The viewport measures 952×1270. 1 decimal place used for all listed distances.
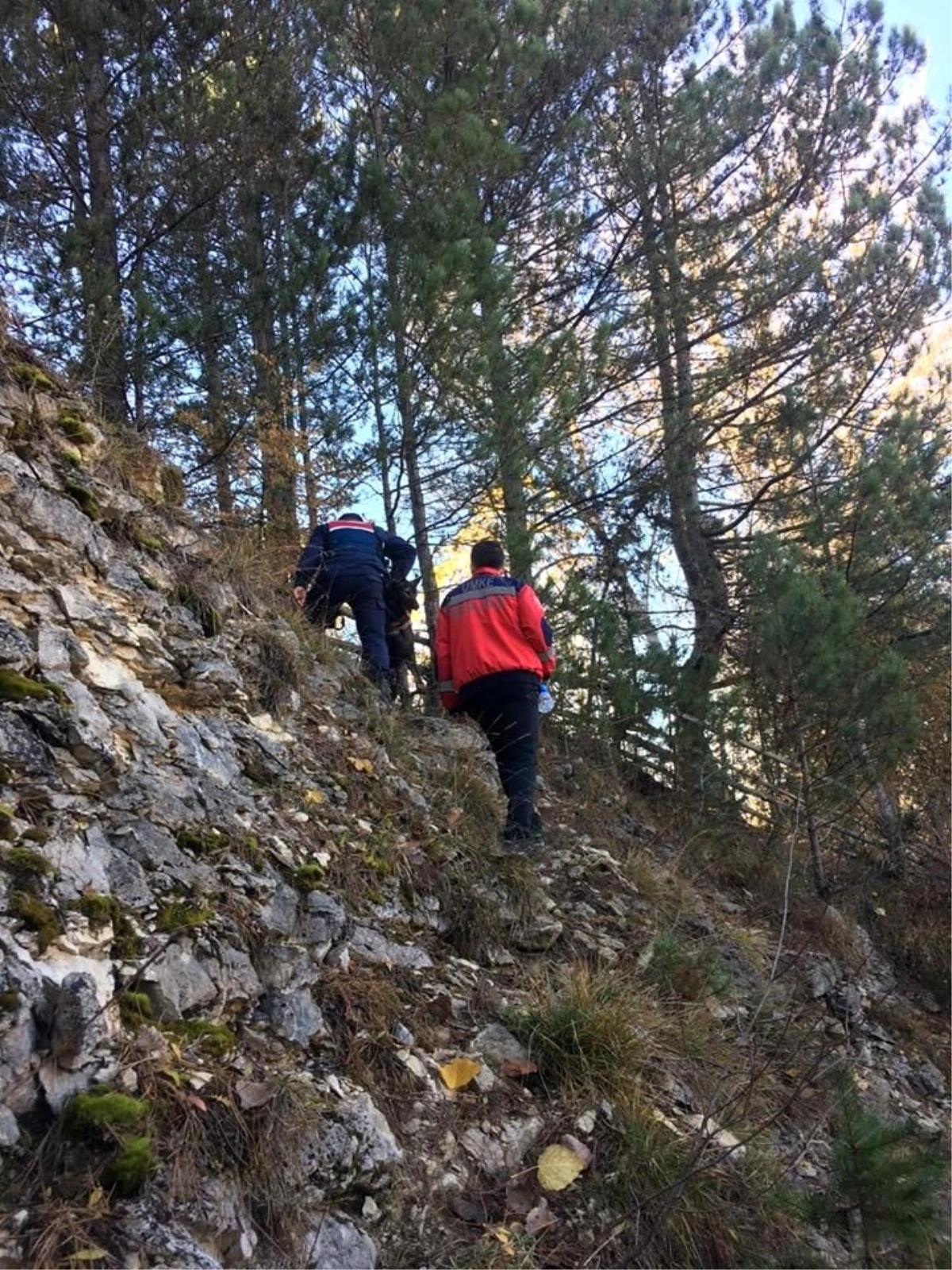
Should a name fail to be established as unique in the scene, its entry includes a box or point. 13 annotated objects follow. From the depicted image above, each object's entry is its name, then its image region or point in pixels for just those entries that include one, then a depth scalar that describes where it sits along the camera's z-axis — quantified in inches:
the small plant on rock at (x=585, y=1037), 145.4
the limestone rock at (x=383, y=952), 155.6
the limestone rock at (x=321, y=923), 148.5
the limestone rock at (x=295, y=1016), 128.5
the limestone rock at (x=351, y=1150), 111.5
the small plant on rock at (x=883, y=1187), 111.7
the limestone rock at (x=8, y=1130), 91.4
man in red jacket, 229.5
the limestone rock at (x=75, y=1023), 100.3
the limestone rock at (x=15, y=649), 147.5
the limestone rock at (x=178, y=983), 118.0
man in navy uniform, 273.3
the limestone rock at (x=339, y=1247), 102.9
